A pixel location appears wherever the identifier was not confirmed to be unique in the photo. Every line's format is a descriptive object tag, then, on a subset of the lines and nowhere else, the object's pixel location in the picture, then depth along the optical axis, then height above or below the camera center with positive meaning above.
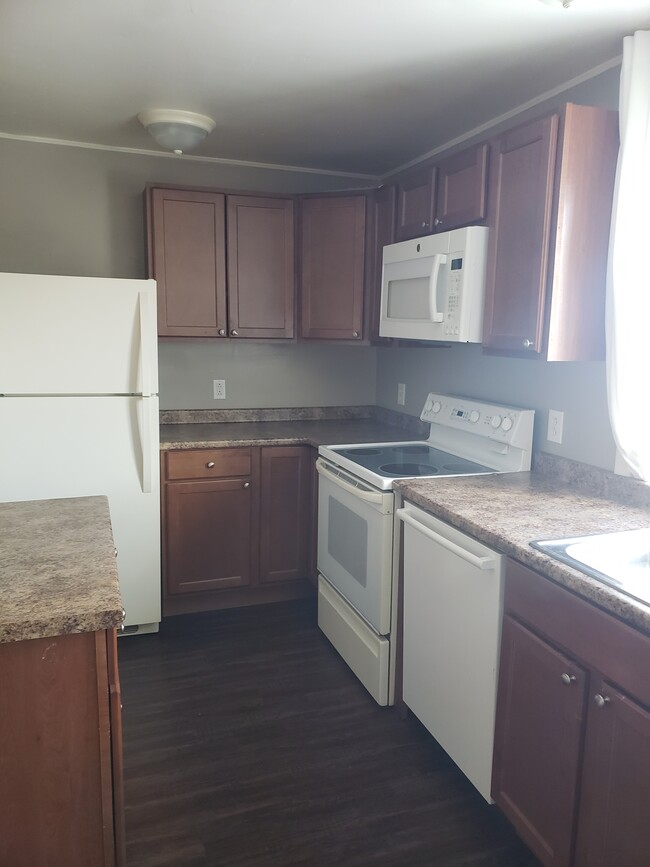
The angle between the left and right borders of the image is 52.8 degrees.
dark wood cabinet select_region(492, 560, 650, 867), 1.33 -0.88
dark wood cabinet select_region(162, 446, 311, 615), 3.08 -0.93
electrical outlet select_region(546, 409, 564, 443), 2.36 -0.31
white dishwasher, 1.81 -0.91
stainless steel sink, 1.57 -0.53
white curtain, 1.88 +0.19
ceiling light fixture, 2.75 +0.87
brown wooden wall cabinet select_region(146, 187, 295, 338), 3.15 +0.34
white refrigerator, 2.63 -0.27
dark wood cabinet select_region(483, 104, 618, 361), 1.96 +0.33
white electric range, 2.40 -0.66
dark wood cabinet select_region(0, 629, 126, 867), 1.29 -0.84
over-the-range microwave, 2.31 +0.19
